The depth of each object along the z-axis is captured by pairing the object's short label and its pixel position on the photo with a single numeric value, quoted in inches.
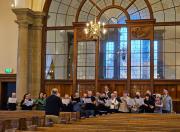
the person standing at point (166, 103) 689.6
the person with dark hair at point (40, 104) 704.3
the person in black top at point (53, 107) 424.5
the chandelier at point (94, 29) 707.4
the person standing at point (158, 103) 685.3
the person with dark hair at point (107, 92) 721.6
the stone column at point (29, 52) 813.9
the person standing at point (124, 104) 689.6
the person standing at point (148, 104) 683.4
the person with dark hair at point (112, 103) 676.1
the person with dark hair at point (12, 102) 749.2
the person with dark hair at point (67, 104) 660.7
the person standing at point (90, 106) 661.3
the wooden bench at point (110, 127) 249.3
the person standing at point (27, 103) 694.5
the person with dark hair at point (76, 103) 666.8
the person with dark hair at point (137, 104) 688.4
